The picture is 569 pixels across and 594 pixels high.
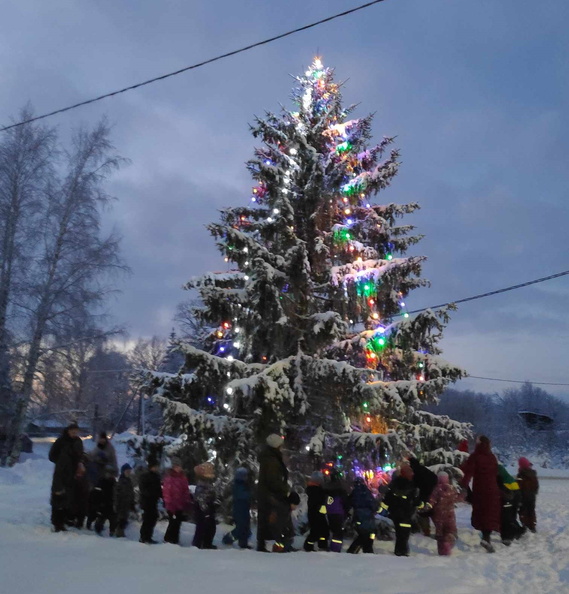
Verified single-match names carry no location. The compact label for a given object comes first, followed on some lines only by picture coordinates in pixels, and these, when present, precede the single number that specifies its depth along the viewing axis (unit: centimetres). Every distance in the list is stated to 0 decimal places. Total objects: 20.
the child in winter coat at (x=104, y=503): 1016
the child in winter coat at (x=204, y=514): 945
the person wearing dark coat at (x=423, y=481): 999
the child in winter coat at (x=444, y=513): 971
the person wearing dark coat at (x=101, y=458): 1125
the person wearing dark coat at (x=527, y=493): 1200
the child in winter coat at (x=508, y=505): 1072
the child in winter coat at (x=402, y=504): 941
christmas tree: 1139
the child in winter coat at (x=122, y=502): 1013
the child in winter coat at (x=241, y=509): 930
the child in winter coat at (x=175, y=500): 966
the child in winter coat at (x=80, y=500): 1010
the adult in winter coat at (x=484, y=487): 1005
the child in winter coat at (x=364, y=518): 938
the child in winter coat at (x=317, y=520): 935
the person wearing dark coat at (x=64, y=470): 927
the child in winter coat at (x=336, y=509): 962
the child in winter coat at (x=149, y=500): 938
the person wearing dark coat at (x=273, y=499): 859
